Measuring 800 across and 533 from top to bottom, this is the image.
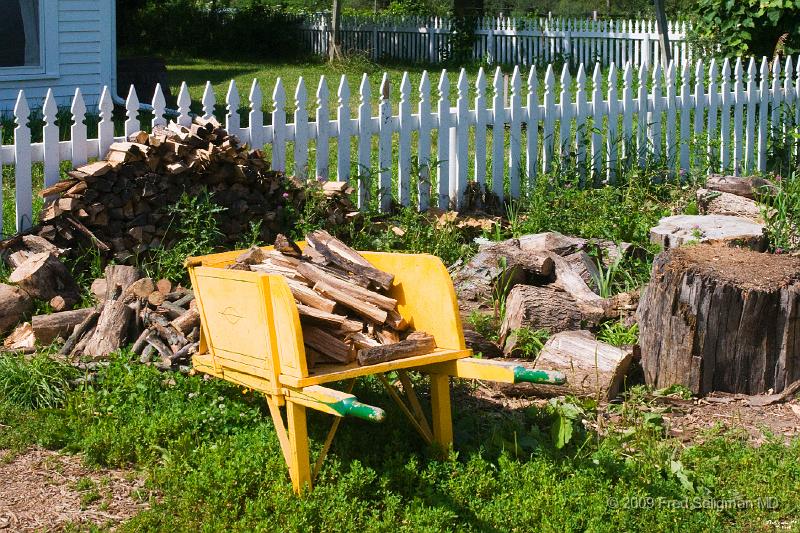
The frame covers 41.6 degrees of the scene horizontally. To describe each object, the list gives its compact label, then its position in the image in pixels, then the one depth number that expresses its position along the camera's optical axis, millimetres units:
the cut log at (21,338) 5770
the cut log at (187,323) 5535
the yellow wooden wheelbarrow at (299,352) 4008
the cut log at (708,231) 6637
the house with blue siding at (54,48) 13508
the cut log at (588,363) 5168
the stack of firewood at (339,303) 4355
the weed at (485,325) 5996
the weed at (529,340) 5680
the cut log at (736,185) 8500
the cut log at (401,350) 4219
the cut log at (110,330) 5539
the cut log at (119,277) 6141
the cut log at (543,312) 5777
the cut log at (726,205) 7914
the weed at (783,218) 7270
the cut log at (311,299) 4496
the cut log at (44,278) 6180
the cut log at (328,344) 4355
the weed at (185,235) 6602
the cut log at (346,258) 4648
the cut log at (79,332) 5656
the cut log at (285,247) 4988
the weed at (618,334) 5762
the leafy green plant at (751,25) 12852
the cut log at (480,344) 5613
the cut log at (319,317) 4340
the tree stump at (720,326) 5164
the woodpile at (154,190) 6590
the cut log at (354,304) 4523
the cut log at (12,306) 6070
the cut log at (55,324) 5766
